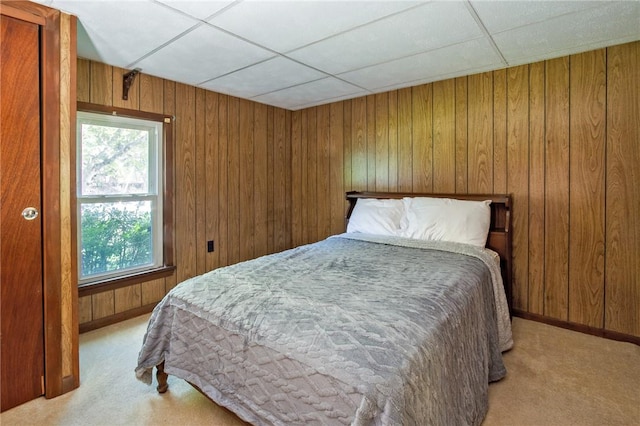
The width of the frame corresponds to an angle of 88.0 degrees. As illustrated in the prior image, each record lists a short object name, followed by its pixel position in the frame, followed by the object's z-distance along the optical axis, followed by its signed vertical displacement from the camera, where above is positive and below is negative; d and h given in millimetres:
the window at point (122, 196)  2641 +136
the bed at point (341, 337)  1087 -506
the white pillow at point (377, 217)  3057 -72
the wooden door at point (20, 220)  1652 -37
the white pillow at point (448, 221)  2623 -101
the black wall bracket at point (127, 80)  2744 +1095
